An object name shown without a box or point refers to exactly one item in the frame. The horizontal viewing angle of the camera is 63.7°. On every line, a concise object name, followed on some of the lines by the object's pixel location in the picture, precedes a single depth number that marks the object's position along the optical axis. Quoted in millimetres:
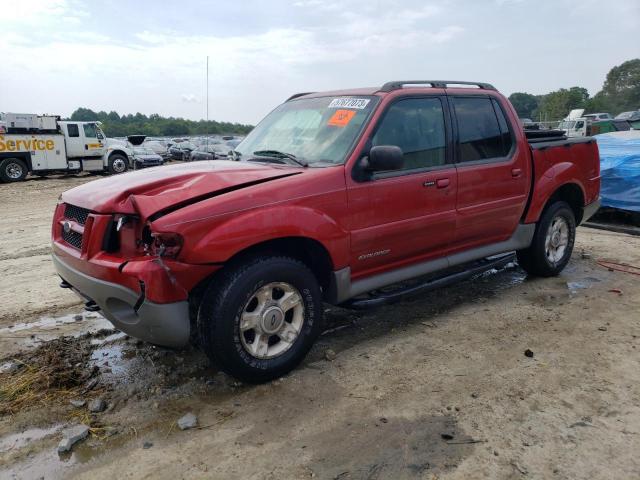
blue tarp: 8031
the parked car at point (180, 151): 30083
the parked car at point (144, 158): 23719
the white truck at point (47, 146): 18984
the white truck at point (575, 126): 28208
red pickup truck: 3021
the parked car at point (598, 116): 39806
